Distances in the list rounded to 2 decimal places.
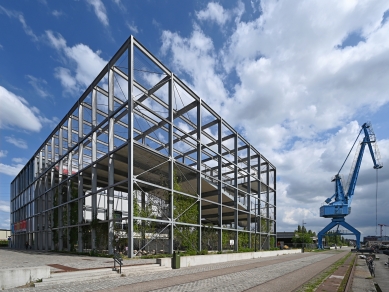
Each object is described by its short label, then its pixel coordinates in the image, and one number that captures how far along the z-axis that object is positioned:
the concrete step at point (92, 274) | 12.52
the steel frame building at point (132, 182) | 25.94
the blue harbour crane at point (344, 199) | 74.13
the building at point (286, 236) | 93.88
